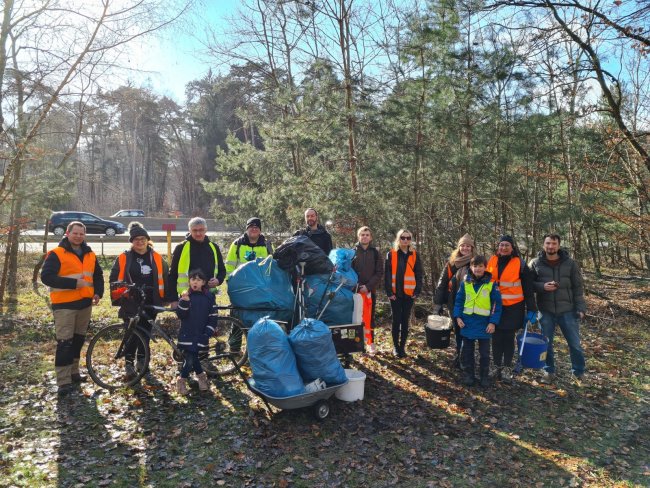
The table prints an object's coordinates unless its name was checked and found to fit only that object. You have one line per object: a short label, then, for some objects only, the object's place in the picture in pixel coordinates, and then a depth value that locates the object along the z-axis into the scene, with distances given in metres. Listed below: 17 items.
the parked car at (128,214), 34.16
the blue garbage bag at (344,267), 5.46
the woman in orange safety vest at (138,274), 5.23
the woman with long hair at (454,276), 5.84
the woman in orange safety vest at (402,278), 6.19
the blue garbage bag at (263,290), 5.21
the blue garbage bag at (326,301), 5.36
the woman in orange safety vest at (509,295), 5.56
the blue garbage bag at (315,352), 4.29
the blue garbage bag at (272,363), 4.12
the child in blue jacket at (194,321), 4.83
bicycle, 5.12
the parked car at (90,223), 26.22
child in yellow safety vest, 5.38
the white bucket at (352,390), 4.80
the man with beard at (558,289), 5.62
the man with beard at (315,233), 6.31
